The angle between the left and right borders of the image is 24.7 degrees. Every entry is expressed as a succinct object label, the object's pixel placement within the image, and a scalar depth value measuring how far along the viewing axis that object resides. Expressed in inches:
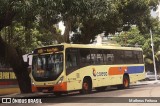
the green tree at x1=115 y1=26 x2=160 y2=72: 1961.1
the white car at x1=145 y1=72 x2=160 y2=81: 1816.6
